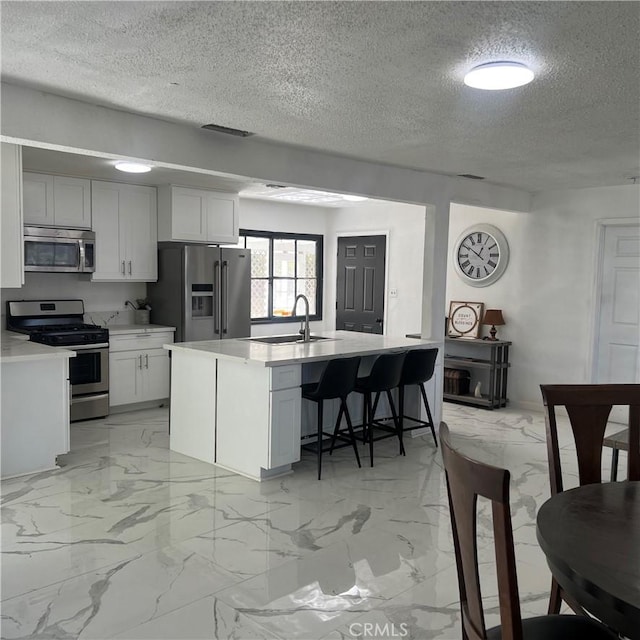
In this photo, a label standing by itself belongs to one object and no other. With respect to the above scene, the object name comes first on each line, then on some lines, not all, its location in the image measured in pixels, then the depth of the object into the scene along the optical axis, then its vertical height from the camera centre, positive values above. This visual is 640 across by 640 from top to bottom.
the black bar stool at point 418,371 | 5.07 -0.76
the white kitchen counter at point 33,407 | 4.20 -0.96
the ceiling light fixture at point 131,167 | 5.07 +0.87
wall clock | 7.06 +0.30
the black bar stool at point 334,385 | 4.32 -0.77
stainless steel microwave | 5.66 +0.19
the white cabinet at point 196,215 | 6.47 +0.63
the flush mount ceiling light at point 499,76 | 2.61 +0.89
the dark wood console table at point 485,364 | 6.82 -0.93
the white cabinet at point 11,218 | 4.08 +0.34
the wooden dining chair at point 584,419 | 2.48 -0.55
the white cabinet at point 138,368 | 6.12 -0.99
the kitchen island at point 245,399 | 4.25 -0.91
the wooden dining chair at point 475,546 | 1.38 -0.63
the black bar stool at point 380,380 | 4.73 -0.80
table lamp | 6.96 -0.43
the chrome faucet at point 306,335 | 5.31 -0.51
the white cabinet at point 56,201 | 5.70 +0.66
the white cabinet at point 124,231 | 6.21 +0.42
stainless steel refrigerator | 6.47 -0.20
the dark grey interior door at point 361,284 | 8.27 -0.08
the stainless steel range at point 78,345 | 5.75 -0.70
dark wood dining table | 1.41 -0.70
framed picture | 7.17 -0.46
